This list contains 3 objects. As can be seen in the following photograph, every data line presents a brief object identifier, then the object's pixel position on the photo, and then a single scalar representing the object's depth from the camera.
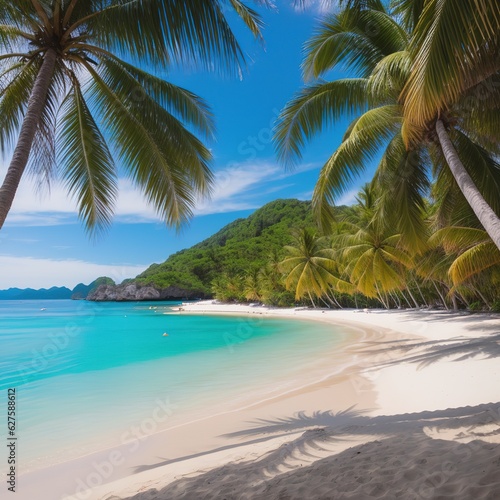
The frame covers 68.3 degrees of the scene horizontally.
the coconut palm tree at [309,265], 32.03
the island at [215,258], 69.00
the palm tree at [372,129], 7.53
